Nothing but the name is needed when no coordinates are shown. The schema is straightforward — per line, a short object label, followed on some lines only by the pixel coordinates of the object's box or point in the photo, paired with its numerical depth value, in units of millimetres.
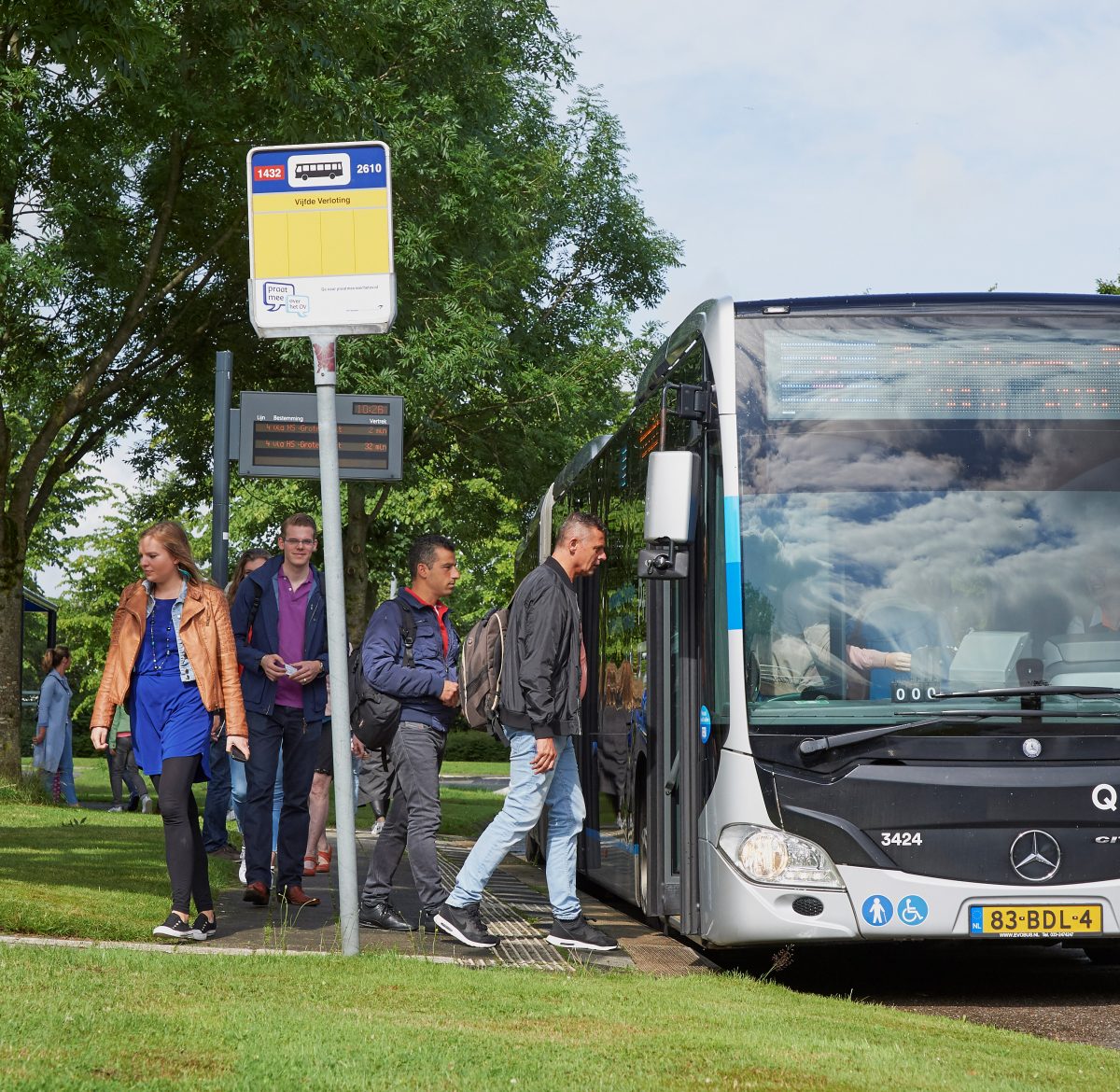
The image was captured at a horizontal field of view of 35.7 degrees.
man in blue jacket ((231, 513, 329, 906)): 9516
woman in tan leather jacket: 7859
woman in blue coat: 19734
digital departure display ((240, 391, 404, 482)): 12570
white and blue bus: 7457
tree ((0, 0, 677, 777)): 17375
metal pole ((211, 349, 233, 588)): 12984
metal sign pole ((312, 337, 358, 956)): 7129
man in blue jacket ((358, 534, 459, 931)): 8602
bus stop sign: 7332
